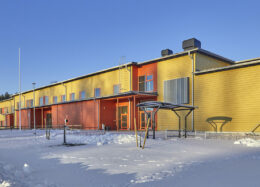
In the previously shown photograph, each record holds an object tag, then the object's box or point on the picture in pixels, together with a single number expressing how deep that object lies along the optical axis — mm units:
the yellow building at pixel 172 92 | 16250
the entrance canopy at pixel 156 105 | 12278
